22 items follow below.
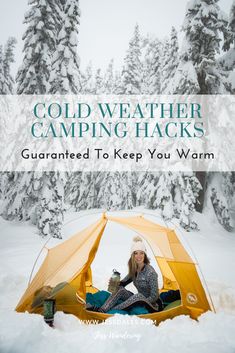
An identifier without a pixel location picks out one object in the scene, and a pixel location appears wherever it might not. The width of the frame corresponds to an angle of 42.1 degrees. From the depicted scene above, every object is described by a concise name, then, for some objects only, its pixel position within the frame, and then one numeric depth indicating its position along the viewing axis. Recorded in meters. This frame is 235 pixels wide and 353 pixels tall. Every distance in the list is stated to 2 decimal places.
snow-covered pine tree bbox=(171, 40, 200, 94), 13.41
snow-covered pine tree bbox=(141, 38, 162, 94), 23.81
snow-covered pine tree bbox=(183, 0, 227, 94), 13.60
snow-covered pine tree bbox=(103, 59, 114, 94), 29.96
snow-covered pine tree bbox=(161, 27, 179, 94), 20.33
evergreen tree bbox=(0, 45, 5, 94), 22.02
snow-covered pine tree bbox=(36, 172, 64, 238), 13.20
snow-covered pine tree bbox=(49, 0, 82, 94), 13.66
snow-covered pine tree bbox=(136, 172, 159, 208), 16.00
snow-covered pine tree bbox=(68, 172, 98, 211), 25.30
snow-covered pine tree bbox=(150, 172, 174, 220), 14.13
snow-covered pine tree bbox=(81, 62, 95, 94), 29.44
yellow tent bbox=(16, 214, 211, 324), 5.32
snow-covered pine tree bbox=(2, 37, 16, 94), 22.90
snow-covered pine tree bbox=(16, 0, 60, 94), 13.70
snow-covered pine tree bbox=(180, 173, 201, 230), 13.68
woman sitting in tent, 5.23
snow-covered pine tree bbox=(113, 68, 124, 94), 21.88
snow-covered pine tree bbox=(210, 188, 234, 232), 14.41
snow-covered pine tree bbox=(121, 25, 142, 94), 21.28
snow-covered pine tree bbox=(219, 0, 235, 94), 13.77
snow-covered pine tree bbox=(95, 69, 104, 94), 27.42
